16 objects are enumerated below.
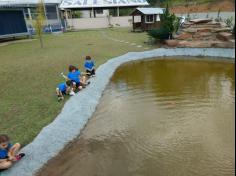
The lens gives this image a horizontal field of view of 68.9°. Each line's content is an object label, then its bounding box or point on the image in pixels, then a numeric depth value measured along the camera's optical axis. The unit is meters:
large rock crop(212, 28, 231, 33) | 10.51
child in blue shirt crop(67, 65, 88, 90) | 5.82
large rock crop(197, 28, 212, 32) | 10.84
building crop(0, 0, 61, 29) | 18.28
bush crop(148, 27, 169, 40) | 11.50
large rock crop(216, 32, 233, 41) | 9.87
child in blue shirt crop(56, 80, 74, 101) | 5.55
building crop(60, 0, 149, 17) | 21.26
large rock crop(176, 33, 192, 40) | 11.09
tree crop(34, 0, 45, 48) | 11.63
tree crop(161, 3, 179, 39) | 11.49
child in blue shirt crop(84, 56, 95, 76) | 6.83
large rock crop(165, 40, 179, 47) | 10.83
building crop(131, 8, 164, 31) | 16.50
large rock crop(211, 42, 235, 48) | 9.62
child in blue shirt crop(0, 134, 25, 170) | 3.09
